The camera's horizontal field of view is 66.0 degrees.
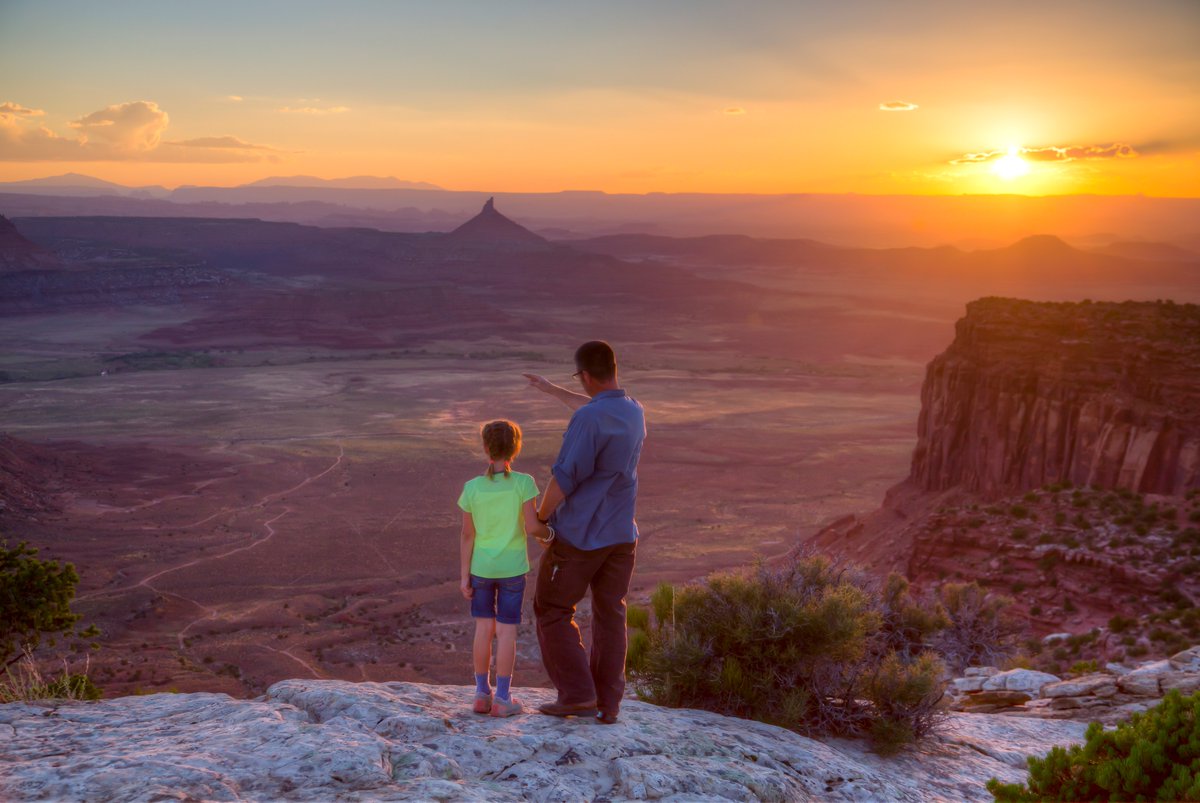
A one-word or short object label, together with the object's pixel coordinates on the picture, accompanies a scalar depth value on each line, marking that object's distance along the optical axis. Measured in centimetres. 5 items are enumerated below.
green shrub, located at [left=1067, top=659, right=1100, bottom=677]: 1003
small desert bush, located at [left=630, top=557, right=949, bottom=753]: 548
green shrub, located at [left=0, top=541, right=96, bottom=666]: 873
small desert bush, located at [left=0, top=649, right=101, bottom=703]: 544
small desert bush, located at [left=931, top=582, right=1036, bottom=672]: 1231
